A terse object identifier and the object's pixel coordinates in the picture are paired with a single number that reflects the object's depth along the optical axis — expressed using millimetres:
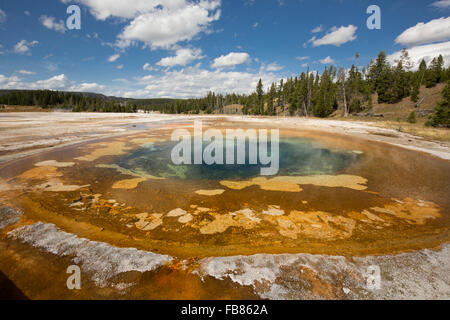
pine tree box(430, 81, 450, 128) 20844
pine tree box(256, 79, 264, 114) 68262
